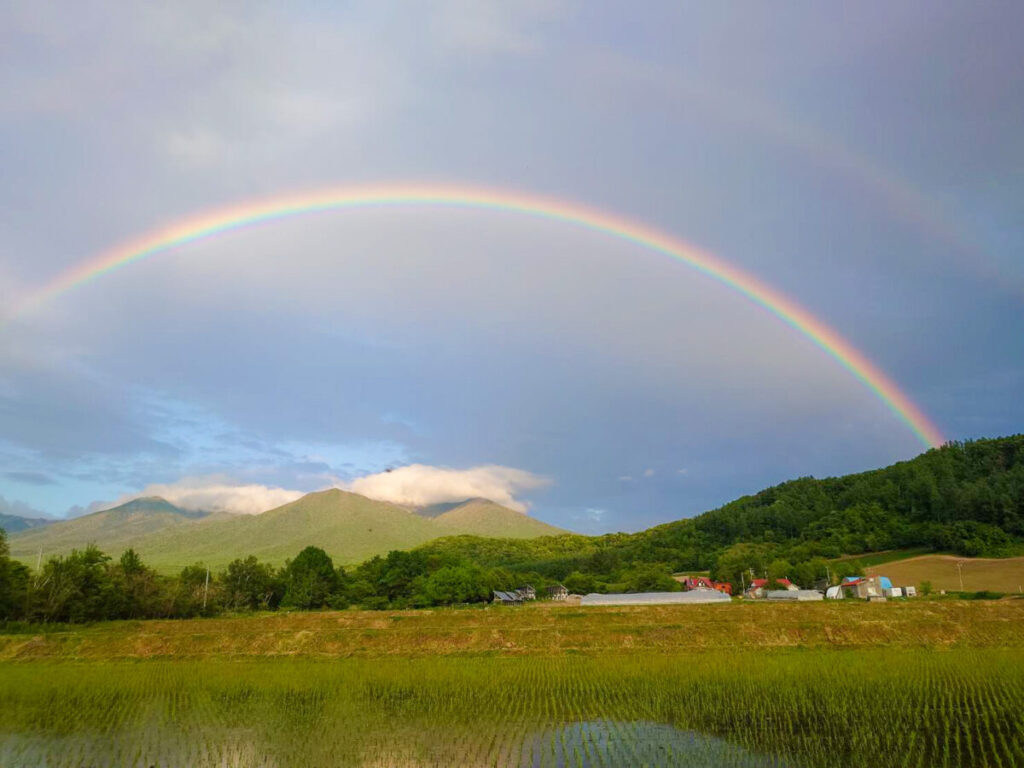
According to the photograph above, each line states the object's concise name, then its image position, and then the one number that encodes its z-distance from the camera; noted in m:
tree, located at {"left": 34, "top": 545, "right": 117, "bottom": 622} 57.16
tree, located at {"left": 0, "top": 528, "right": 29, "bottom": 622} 53.78
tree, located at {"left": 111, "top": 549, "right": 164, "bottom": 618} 64.44
